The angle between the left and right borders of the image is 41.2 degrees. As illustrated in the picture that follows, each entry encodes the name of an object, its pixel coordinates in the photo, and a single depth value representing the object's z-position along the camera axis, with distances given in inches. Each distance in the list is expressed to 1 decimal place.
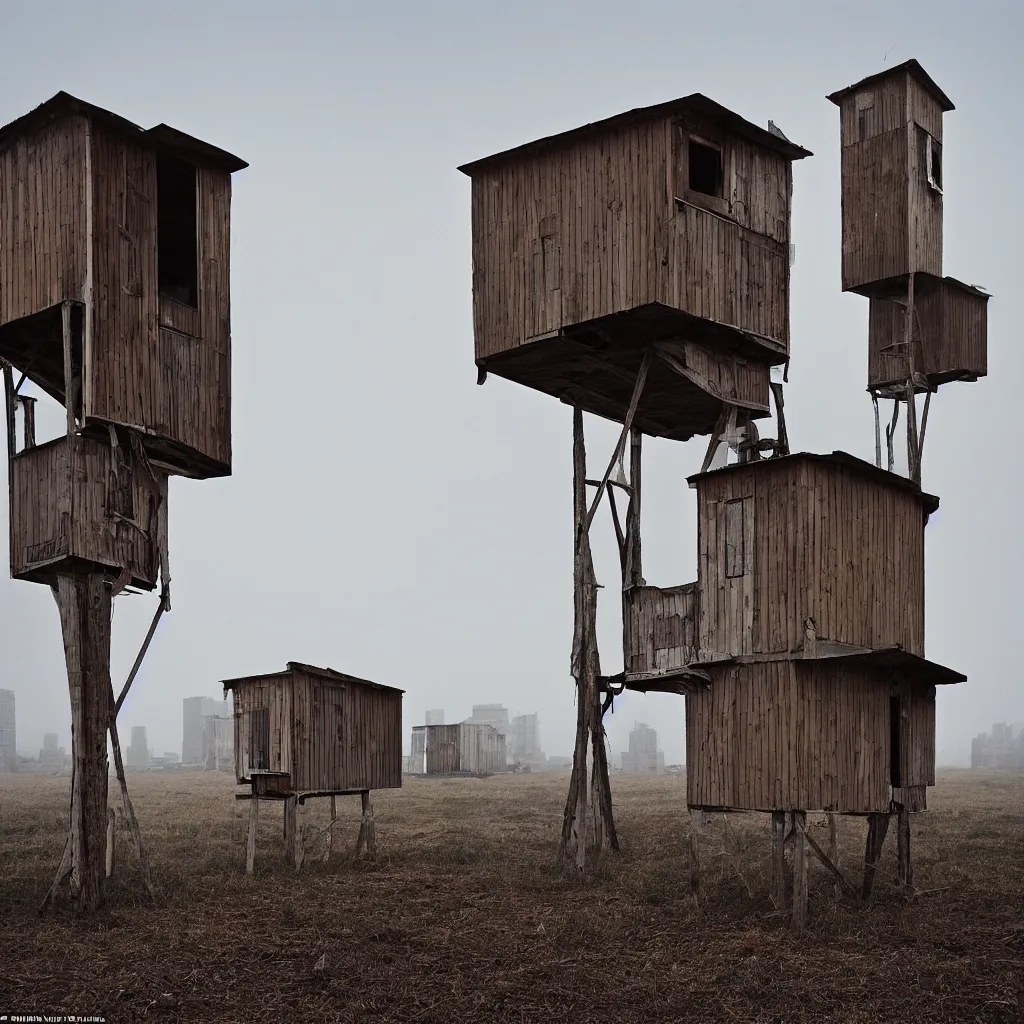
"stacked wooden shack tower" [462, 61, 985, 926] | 877.2
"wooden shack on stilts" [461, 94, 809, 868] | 990.4
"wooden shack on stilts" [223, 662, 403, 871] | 1127.6
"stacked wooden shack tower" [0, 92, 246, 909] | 909.8
